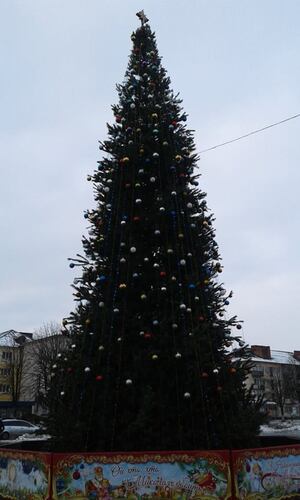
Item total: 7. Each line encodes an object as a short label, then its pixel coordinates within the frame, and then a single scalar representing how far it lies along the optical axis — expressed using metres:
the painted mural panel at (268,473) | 5.94
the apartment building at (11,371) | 49.25
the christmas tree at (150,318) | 7.53
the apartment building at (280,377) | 69.50
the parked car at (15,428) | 30.64
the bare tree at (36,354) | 44.06
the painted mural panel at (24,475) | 6.34
